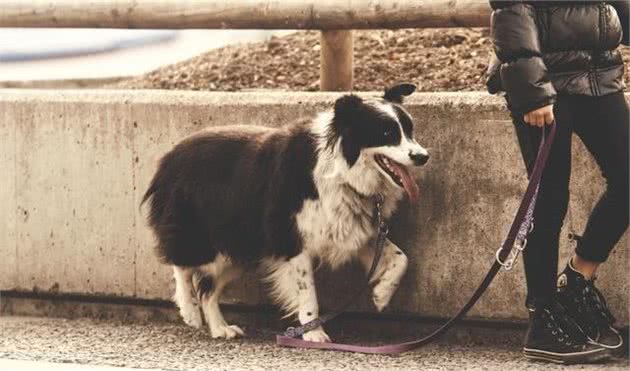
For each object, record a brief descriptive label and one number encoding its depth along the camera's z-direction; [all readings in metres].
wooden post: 14.94
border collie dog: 12.96
